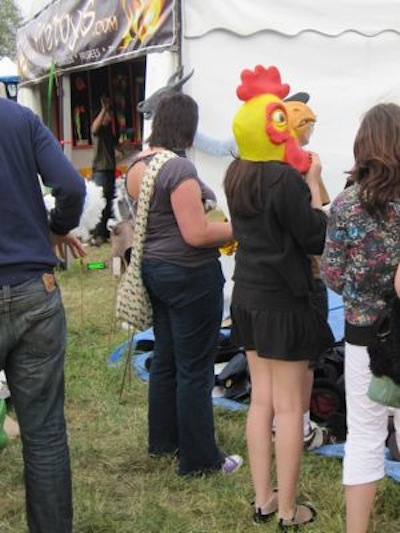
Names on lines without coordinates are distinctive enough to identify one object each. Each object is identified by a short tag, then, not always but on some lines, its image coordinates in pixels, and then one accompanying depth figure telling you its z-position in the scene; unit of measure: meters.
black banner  5.55
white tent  5.17
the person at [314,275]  2.92
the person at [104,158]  9.67
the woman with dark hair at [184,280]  2.97
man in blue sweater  2.23
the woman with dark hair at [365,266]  2.21
